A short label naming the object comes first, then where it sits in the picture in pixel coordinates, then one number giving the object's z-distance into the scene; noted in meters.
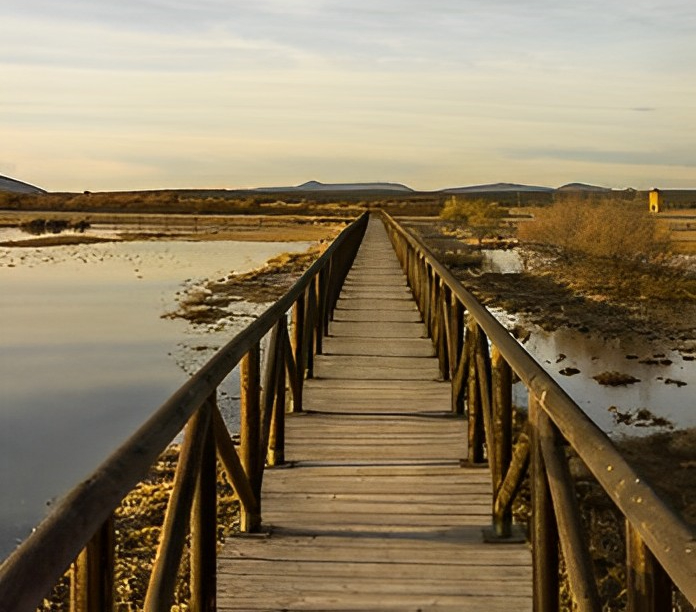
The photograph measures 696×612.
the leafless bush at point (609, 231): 31.62
